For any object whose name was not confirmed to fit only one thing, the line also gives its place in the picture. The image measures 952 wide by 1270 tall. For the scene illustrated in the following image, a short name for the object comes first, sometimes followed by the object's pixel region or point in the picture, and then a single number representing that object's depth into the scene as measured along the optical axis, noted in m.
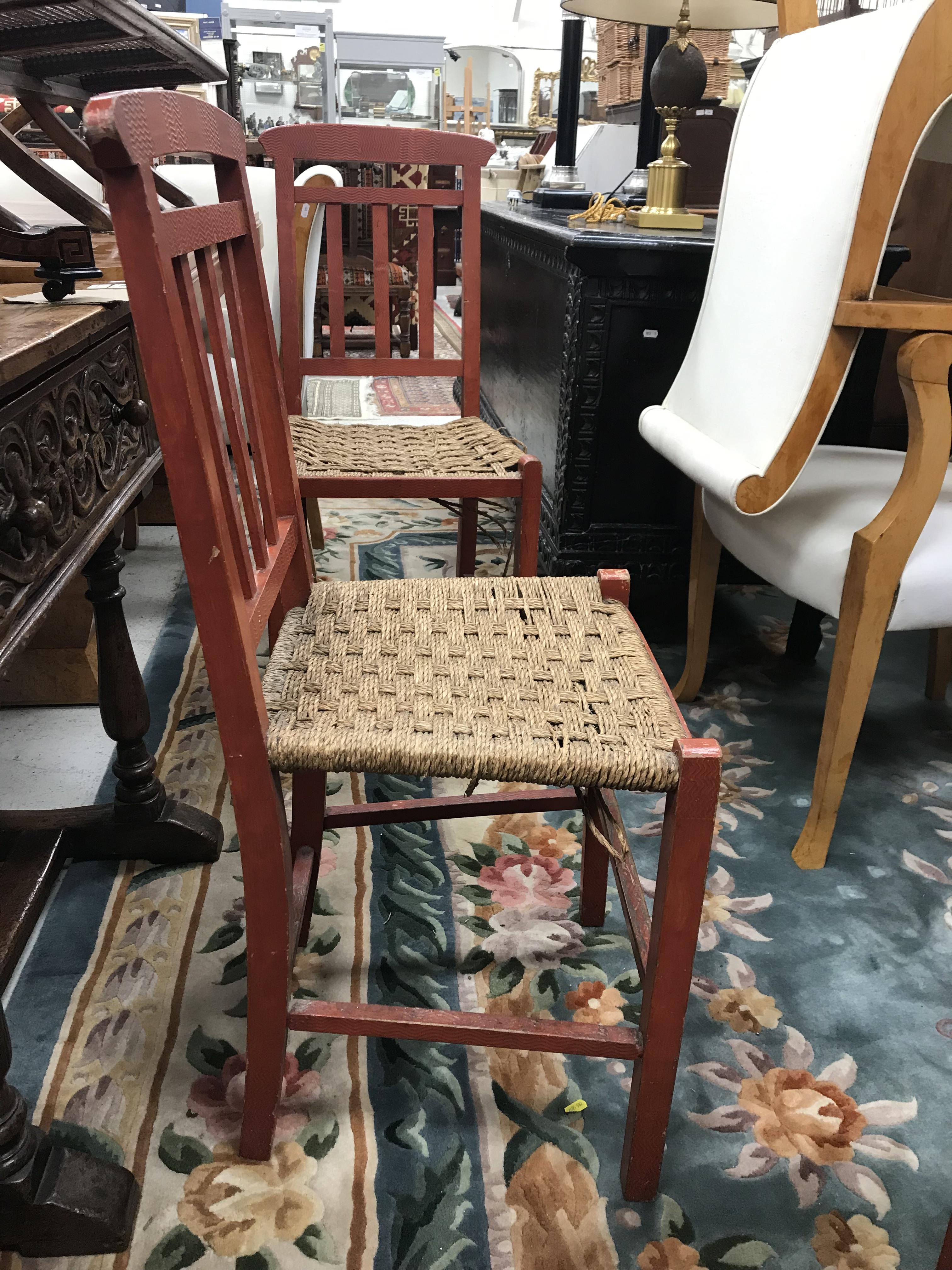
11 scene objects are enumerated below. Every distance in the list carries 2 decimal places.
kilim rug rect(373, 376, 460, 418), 3.46
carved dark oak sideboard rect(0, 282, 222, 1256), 0.71
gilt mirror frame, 6.72
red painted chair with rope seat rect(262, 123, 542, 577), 1.48
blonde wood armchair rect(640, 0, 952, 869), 1.06
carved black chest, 1.68
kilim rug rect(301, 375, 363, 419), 2.98
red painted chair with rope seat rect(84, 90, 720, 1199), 0.66
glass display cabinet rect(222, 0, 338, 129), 7.86
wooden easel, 7.47
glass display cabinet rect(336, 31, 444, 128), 8.37
